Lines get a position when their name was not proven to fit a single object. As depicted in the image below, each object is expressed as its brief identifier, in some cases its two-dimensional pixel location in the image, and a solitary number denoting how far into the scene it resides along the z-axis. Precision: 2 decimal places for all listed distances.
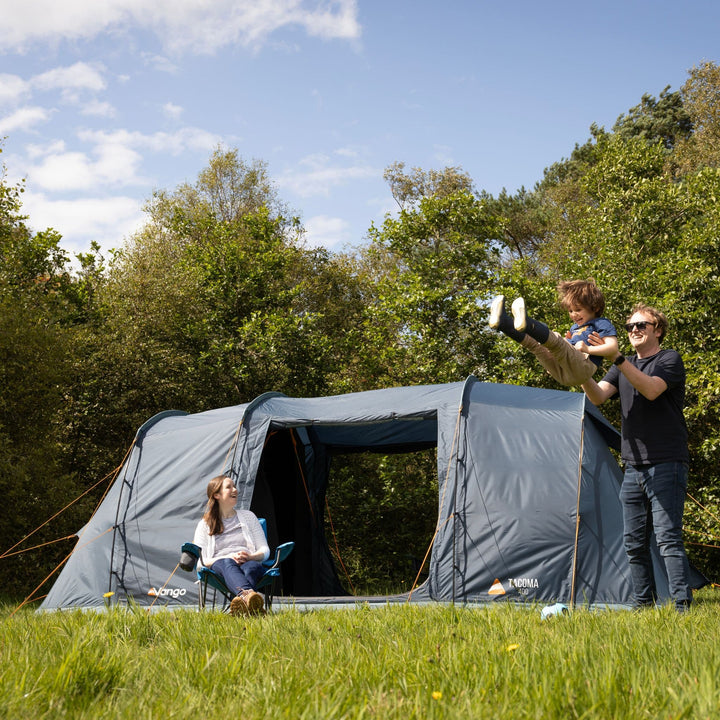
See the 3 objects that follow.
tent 4.42
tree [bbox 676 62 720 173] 14.37
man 3.29
